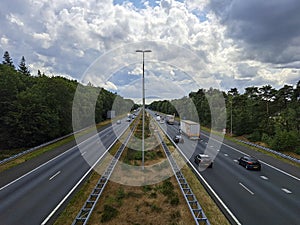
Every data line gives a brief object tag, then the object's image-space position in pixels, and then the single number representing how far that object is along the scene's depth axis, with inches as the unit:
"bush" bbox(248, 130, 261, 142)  2011.8
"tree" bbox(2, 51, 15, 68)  3407.2
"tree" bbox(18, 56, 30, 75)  3558.3
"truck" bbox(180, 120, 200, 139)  1825.8
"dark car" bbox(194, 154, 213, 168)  995.3
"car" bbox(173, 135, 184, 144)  1700.8
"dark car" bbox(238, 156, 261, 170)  969.5
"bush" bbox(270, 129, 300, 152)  1469.0
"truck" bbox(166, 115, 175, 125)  3324.8
